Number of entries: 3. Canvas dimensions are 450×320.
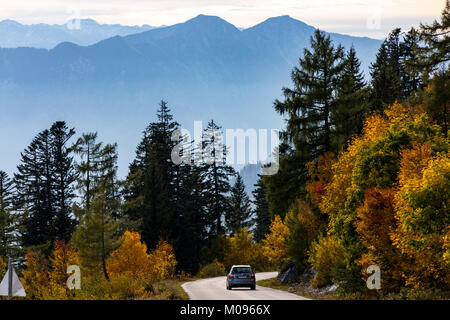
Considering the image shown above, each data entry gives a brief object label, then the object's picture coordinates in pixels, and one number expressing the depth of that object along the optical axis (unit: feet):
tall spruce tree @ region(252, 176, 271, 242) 305.73
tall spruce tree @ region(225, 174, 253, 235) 243.60
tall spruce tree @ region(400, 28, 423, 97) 265.67
